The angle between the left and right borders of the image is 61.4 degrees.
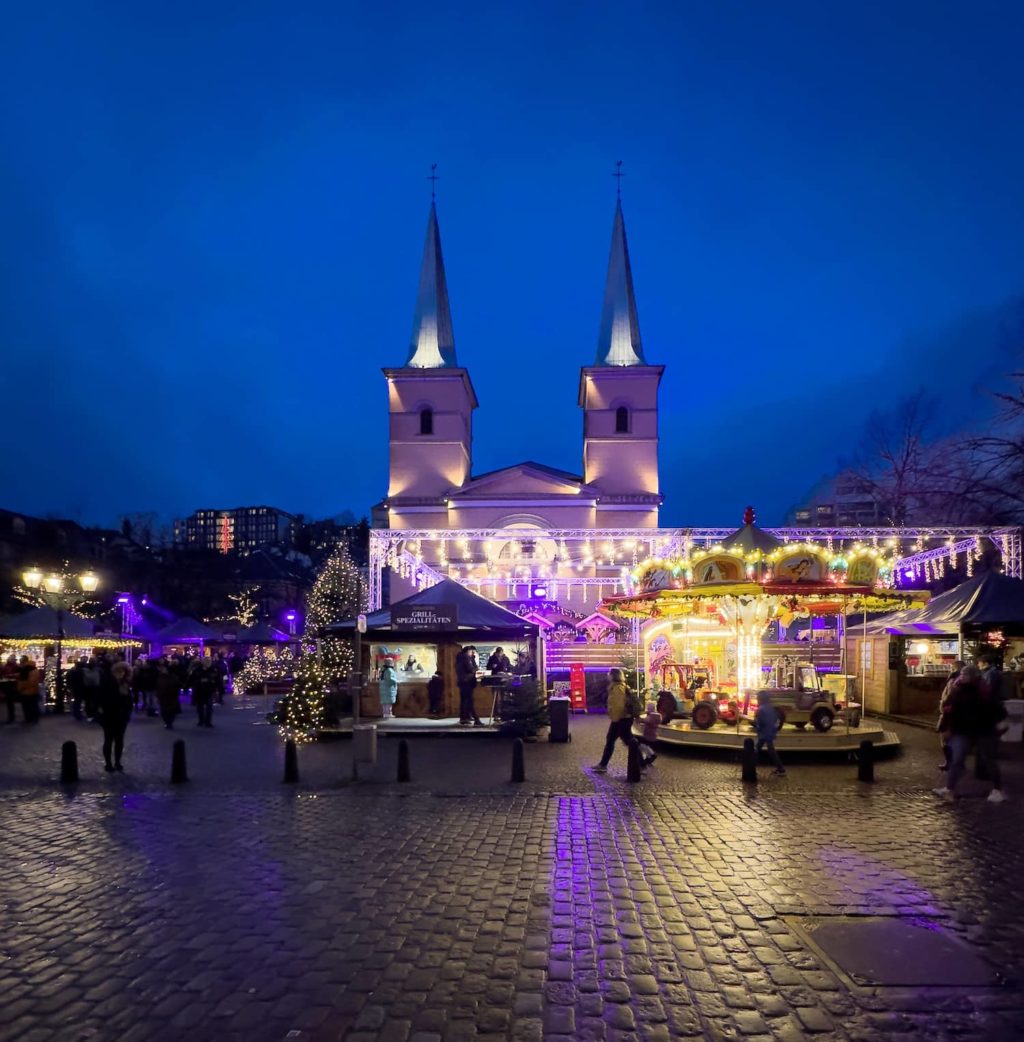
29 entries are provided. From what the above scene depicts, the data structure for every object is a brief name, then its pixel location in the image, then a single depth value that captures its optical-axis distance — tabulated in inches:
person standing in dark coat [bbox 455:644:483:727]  706.8
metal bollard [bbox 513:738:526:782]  451.5
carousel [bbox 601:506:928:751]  582.6
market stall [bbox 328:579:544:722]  734.5
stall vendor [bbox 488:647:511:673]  819.4
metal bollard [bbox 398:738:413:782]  449.4
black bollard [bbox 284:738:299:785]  447.5
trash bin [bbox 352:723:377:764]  477.7
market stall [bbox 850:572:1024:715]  743.7
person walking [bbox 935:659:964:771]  407.8
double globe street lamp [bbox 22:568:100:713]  933.2
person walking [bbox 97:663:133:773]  480.7
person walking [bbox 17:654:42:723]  821.2
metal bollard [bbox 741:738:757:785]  447.8
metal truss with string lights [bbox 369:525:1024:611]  1075.3
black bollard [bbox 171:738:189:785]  450.3
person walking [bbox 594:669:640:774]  478.9
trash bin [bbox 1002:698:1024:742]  641.0
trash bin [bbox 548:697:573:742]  645.3
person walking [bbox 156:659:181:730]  741.9
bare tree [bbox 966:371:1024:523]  816.3
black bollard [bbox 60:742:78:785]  456.1
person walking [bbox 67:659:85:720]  837.0
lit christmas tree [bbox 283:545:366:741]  628.1
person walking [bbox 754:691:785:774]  469.1
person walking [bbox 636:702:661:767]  549.6
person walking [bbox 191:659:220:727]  773.3
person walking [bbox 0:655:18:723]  834.8
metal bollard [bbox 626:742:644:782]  452.1
